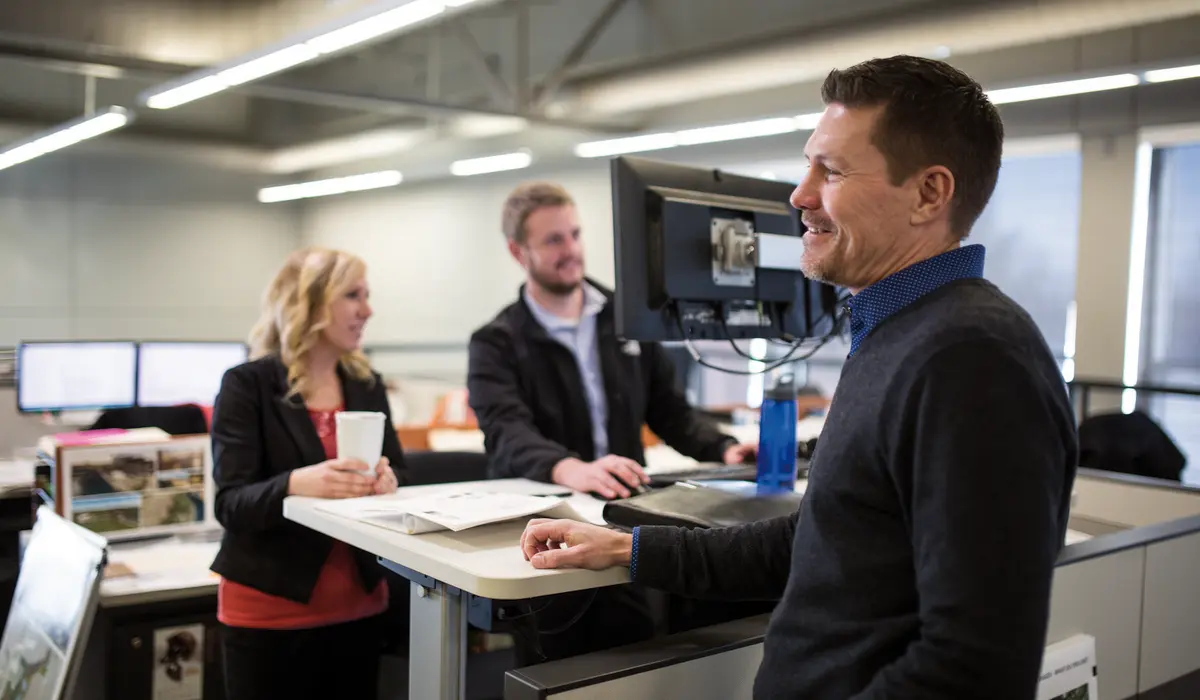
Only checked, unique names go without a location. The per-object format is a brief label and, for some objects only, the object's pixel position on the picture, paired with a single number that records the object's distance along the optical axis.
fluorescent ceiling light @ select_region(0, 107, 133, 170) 6.59
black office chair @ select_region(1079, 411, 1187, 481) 3.42
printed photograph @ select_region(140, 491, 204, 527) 2.83
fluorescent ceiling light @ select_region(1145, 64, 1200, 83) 4.36
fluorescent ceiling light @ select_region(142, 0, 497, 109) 3.58
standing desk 1.25
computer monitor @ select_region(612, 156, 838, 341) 1.80
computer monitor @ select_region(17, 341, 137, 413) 4.17
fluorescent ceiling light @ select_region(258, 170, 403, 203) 10.56
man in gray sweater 0.89
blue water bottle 1.81
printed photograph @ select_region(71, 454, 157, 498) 2.71
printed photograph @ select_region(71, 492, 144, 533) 2.72
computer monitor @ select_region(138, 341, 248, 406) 4.55
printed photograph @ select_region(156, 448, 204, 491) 2.83
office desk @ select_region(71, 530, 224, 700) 2.37
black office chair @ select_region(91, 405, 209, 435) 4.21
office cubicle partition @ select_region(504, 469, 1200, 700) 1.28
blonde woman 1.99
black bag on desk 1.48
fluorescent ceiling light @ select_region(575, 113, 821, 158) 5.53
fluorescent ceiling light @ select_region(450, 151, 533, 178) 7.76
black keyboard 1.88
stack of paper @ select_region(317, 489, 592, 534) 1.44
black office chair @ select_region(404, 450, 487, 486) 2.80
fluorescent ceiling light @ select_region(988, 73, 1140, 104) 4.53
